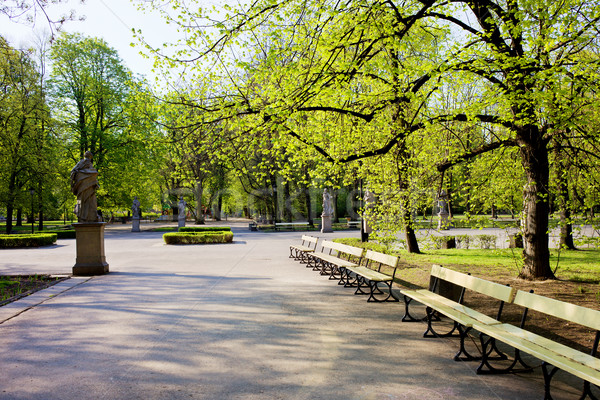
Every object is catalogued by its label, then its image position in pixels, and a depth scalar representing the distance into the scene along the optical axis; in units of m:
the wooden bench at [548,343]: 3.21
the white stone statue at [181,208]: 32.97
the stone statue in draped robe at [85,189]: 10.38
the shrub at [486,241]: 16.36
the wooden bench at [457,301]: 4.48
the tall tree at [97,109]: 32.12
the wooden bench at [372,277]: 7.25
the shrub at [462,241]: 17.02
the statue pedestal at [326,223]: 28.25
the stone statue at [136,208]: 33.51
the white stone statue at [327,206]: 28.29
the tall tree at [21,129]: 24.44
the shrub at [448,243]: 16.59
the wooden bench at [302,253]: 12.66
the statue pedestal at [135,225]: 32.47
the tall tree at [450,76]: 6.28
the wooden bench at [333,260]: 9.25
